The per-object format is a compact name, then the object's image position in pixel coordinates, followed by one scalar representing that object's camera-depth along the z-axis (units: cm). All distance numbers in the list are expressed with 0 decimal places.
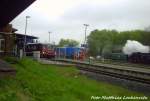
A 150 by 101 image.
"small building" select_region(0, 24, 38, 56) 3456
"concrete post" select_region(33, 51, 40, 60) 3654
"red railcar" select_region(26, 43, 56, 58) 5275
